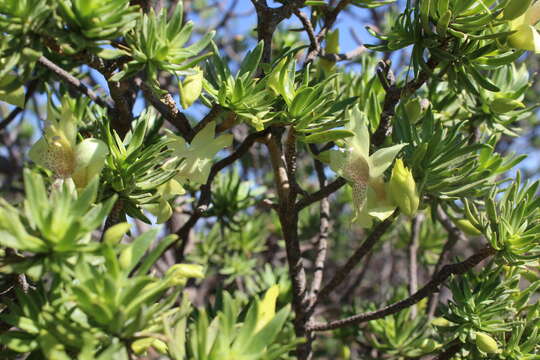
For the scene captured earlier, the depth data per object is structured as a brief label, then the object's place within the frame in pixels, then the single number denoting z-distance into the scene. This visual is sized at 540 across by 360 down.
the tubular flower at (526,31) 0.36
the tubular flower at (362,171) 0.36
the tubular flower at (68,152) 0.33
